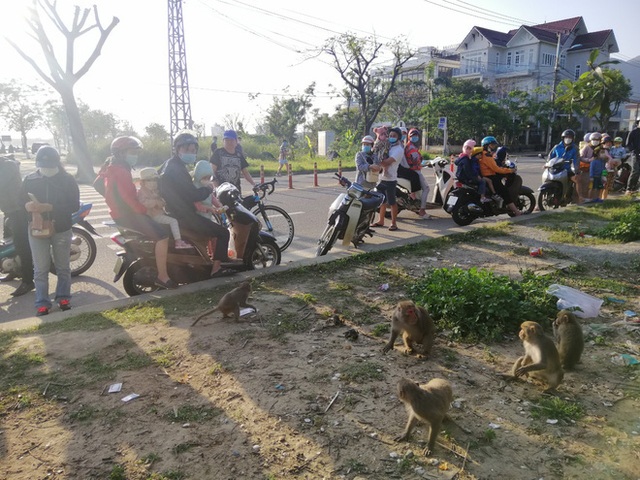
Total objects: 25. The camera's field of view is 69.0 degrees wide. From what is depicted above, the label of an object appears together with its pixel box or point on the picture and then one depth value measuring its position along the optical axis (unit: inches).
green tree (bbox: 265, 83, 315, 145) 1689.2
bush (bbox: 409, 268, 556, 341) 154.0
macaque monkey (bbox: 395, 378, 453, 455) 98.1
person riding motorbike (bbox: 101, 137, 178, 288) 188.5
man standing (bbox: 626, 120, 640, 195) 479.8
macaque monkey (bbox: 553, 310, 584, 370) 131.6
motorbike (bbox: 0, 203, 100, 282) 233.0
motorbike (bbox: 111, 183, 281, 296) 195.8
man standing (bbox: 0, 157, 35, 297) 221.9
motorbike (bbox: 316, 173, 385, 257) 254.5
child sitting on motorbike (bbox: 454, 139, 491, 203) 341.4
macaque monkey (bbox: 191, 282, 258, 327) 161.2
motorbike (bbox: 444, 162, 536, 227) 346.9
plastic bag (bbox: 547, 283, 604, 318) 166.1
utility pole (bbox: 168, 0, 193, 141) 1086.4
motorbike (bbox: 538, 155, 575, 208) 412.5
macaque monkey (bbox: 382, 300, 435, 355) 135.3
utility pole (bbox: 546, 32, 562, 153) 1518.8
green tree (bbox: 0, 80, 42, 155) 1659.7
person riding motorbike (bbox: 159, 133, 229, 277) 200.2
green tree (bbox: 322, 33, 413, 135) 1273.4
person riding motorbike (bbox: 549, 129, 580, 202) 412.2
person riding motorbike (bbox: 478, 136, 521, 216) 348.5
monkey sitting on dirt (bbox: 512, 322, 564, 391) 119.5
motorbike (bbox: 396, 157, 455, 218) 375.2
